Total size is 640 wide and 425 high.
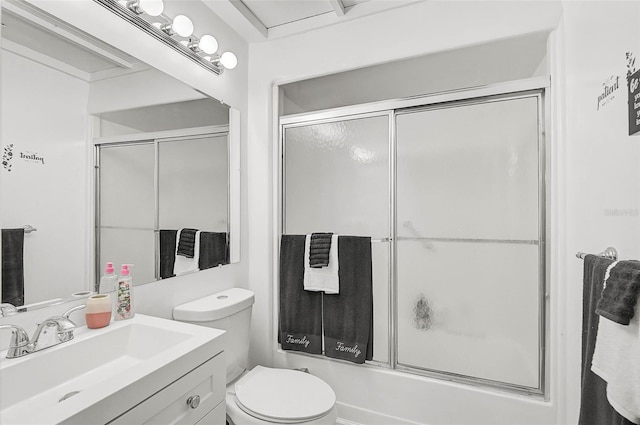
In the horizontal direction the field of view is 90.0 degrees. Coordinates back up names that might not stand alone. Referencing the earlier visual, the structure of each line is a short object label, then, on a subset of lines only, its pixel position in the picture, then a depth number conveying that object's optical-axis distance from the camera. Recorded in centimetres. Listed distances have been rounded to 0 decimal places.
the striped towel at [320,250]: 188
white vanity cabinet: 85
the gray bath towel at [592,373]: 86
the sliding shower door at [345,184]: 183
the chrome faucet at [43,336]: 92
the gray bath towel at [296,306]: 194
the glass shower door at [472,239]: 155
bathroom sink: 75
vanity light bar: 125
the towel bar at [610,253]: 94
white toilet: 131
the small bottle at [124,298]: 125
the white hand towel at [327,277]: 188
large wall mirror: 101
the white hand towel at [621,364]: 66
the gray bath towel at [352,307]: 182
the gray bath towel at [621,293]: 68
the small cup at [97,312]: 115
